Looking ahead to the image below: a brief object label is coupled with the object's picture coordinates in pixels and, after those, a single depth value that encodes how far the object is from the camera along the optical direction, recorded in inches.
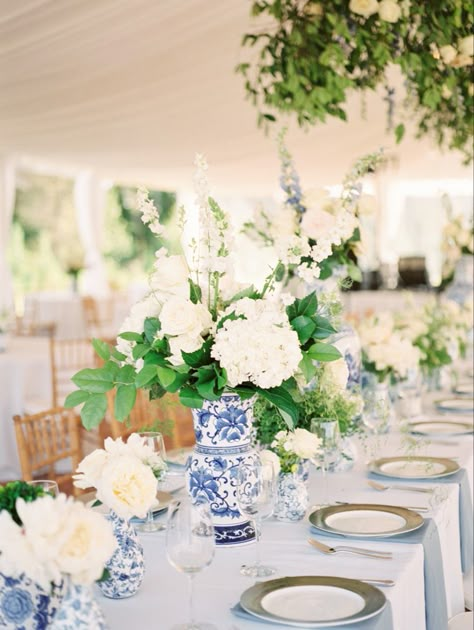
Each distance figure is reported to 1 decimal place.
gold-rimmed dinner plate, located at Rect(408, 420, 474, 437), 114.0
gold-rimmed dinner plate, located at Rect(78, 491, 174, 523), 81.1
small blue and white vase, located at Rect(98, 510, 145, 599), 62.3
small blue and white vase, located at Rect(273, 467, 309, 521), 79.1
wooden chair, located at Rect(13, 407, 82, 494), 104.0
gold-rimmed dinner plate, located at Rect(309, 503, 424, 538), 74.1
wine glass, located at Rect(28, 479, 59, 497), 60.1
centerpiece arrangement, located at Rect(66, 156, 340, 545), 68.6
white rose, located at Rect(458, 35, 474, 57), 120.6
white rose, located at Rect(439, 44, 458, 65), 120.0
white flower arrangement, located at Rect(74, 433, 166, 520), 60.1
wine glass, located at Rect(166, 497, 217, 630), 56.4
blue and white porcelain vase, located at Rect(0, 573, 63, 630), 52.0
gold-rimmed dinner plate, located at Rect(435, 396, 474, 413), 131.5
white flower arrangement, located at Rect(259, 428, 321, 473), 78.7
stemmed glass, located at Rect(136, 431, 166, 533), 77.0
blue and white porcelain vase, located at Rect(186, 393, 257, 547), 74.0
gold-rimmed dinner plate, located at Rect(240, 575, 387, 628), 57.2
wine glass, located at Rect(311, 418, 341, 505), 81.2
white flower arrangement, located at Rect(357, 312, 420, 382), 120.0
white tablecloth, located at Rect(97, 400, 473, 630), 60.6
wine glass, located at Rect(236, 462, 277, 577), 65.3
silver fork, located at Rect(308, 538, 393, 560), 69.5
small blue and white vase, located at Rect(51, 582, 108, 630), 47.9
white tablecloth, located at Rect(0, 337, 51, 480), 207.0
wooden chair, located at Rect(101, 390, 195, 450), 81.0
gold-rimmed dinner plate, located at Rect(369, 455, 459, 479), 92.5
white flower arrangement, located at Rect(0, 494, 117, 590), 47.8
